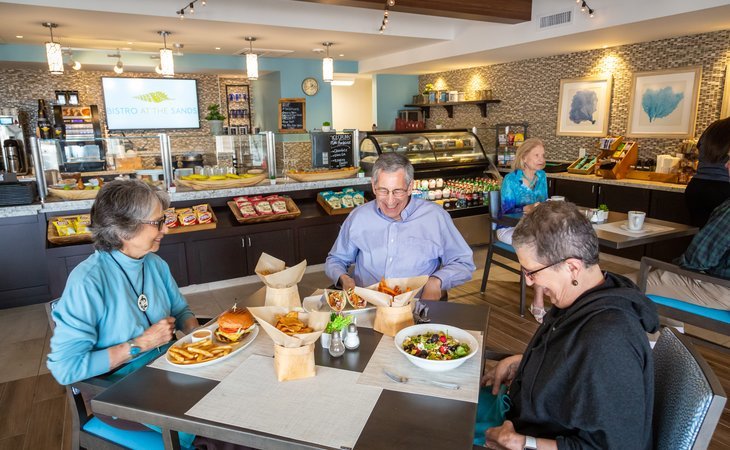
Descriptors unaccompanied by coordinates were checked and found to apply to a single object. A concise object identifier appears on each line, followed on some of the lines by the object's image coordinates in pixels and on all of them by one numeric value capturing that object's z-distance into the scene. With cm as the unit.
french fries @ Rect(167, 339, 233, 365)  153
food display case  577
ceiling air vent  506
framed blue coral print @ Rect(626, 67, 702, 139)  512
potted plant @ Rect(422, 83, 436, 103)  885
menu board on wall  873
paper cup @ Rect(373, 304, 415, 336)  173
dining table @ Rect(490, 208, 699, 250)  305
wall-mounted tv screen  862
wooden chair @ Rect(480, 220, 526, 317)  393
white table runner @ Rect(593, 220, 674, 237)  320
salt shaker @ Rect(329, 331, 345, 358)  158
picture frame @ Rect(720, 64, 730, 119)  476
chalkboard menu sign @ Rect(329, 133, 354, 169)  538
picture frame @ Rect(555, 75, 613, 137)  601
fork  139
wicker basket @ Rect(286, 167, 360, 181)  496
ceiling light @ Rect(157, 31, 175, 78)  546
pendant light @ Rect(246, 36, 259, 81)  600
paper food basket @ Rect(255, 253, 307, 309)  187
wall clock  883
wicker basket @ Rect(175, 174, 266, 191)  442
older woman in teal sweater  160
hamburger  169
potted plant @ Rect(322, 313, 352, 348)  166
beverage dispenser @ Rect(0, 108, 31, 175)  699
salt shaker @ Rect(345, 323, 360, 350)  163
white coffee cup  325
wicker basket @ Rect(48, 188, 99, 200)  398
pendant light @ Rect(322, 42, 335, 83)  652
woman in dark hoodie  115
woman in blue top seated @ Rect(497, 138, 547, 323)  411
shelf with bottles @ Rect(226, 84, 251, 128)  974
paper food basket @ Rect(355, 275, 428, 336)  172
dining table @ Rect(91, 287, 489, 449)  117
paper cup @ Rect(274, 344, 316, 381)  139
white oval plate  151
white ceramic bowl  146
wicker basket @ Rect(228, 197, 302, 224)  441
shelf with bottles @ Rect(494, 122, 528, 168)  693
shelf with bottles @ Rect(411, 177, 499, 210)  566
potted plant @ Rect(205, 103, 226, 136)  581
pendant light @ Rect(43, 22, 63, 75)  502
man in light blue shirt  245
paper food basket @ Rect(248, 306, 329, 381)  139
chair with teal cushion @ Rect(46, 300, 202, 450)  160
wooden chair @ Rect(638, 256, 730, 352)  250
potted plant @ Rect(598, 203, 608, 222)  359
